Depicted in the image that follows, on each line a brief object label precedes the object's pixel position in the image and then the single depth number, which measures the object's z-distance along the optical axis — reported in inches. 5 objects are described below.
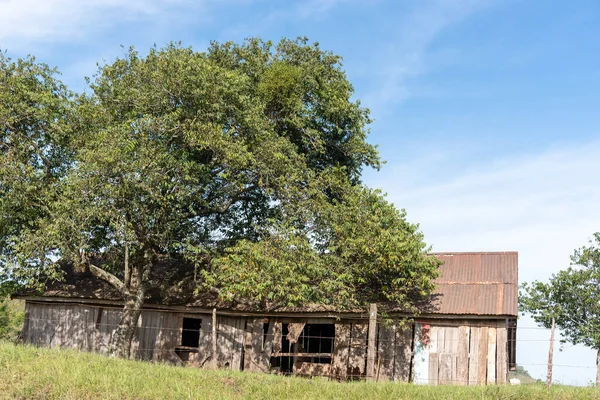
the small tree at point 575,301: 1143.0
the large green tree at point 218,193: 776.9
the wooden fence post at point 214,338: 754.8
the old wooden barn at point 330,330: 812.6
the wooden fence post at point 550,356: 609.3
